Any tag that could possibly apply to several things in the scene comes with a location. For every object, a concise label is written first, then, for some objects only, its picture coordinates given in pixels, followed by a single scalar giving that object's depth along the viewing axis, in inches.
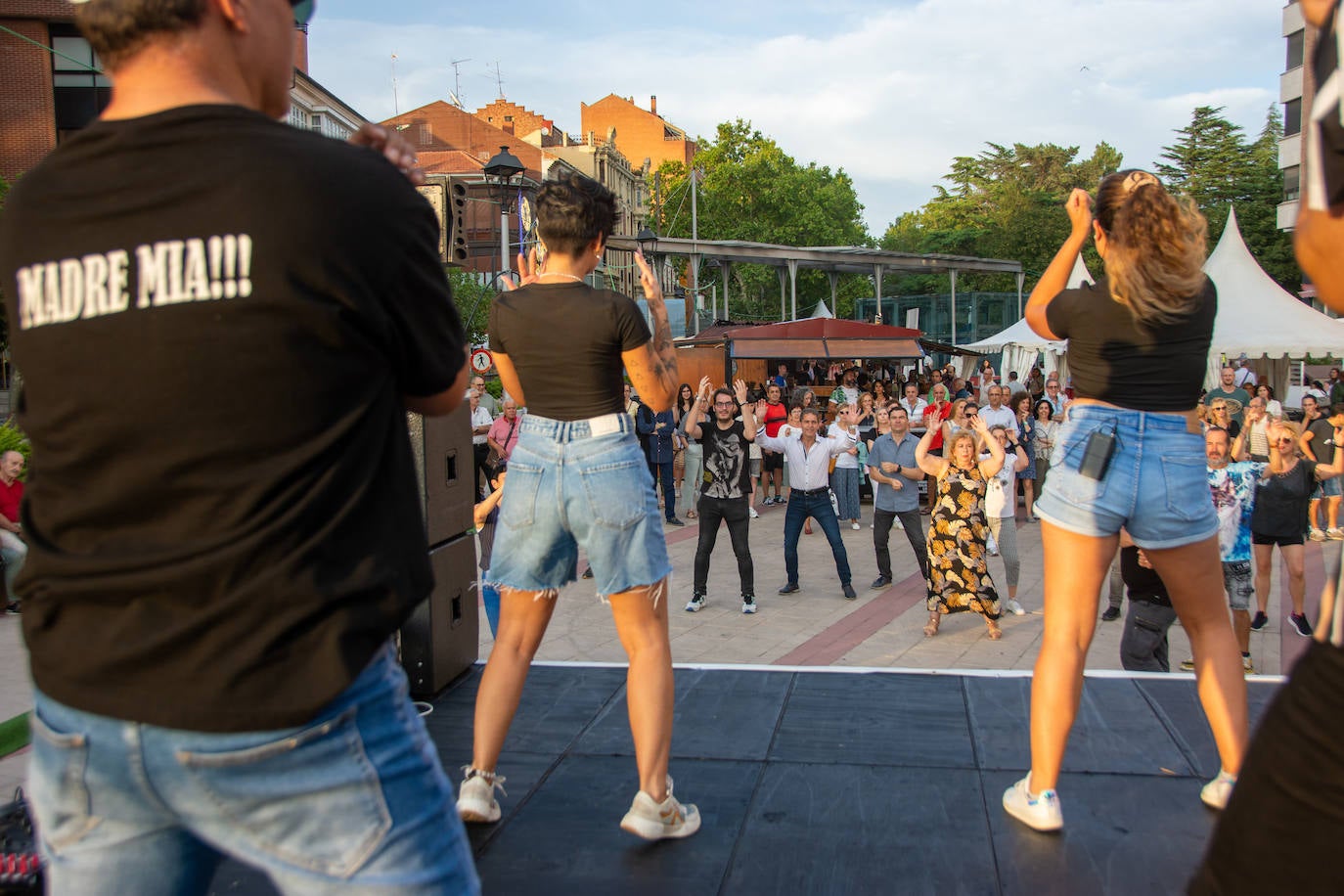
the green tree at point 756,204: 2472.9
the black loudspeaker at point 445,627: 171.5
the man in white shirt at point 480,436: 367.9
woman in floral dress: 318.7
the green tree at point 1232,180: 1814.7
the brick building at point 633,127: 3282.5
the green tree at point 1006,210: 2076.8
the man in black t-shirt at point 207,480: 47.1
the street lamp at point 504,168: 559.2
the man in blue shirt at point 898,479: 380.8
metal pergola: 1349.7
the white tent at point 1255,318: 701.9
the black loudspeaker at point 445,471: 178.5
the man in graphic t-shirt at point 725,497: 367.9
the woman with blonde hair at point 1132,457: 111.2
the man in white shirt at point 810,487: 379.2
